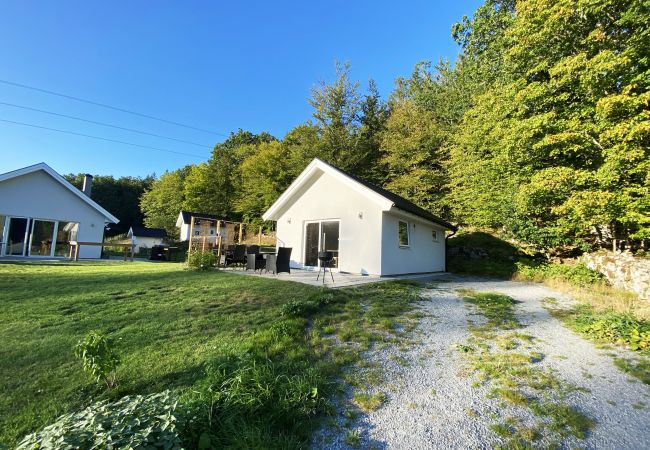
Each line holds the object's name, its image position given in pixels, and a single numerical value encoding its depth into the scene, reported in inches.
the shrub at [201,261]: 438.6
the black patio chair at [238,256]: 474.9
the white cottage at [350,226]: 412.2
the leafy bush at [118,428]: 75.6
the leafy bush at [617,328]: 176.8
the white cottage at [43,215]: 623.2
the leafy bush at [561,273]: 423.2
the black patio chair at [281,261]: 393.1
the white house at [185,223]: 1218.8
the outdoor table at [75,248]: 620.6
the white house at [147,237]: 1343.5
